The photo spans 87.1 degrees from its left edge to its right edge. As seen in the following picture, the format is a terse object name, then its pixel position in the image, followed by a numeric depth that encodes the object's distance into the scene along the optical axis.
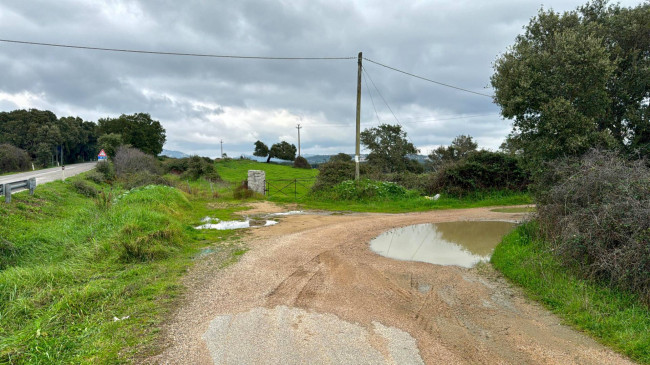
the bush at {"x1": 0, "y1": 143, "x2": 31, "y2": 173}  37.96
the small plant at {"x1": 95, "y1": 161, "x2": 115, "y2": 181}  29.07
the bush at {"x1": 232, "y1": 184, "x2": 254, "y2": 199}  19.88
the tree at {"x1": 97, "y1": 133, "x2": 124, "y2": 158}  42.44
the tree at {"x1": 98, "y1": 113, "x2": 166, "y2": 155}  52.38
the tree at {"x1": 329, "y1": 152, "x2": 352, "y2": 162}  54.34
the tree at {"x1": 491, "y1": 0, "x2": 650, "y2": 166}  8.79
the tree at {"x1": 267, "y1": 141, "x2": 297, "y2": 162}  77.31
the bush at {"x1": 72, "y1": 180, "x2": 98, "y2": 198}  19.51
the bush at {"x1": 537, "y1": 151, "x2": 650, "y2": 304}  4.74
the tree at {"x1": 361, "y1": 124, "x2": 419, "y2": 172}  40.03
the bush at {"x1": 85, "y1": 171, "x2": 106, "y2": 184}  26.09
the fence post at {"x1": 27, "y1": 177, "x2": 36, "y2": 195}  13.48
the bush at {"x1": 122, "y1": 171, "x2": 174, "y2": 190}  23.42
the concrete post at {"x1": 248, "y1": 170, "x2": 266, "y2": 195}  20.78
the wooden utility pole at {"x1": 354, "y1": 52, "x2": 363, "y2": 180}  18.27
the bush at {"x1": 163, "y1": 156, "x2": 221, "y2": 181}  37.32
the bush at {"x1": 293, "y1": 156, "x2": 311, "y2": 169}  65.62
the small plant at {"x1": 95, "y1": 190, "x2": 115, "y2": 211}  10.76
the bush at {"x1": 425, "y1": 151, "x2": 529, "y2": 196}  18.05
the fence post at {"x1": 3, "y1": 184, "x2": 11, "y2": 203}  10.89
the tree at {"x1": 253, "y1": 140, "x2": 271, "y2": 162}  75.62
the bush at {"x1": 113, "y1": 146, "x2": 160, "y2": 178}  32.38
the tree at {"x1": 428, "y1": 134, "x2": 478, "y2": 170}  42.91
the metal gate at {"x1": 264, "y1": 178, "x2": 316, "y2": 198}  23.47
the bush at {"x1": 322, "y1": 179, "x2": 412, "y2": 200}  18.03
